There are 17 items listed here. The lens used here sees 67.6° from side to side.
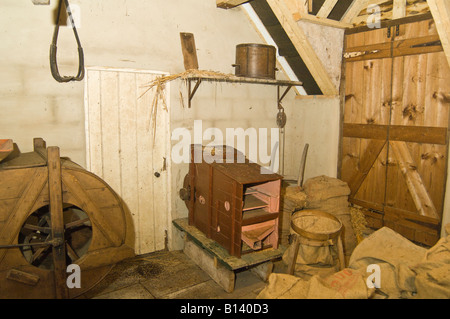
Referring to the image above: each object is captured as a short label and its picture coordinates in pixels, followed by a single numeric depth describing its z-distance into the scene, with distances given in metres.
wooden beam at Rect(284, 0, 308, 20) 3.97
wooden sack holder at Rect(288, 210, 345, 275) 3.31
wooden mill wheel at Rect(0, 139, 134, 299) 2.66
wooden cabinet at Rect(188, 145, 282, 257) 3.39
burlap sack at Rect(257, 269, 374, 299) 2.49
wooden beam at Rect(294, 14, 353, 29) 3.99
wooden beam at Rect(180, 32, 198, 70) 4.29
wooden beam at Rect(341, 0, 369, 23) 4.46
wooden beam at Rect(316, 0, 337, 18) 4.20
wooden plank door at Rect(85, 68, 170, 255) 3.90
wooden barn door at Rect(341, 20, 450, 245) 3.88
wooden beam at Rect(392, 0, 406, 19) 4.07
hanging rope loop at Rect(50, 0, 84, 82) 3.36
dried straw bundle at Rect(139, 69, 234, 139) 4.01
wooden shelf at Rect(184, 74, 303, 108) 4.01
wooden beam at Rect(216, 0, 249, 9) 4.28
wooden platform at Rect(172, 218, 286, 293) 3.47
